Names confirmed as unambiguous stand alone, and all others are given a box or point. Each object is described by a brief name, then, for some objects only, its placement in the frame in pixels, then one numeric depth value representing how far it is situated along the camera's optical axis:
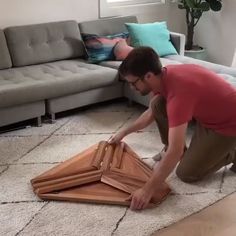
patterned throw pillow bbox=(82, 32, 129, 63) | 3.77
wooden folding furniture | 2.24
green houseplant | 4.38
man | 2.04
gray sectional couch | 3.09
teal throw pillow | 3.94
